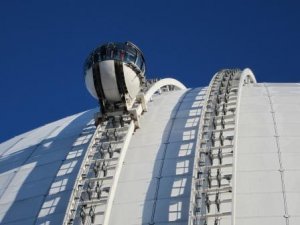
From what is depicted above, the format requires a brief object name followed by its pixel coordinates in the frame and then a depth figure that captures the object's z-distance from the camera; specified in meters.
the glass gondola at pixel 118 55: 34.91
